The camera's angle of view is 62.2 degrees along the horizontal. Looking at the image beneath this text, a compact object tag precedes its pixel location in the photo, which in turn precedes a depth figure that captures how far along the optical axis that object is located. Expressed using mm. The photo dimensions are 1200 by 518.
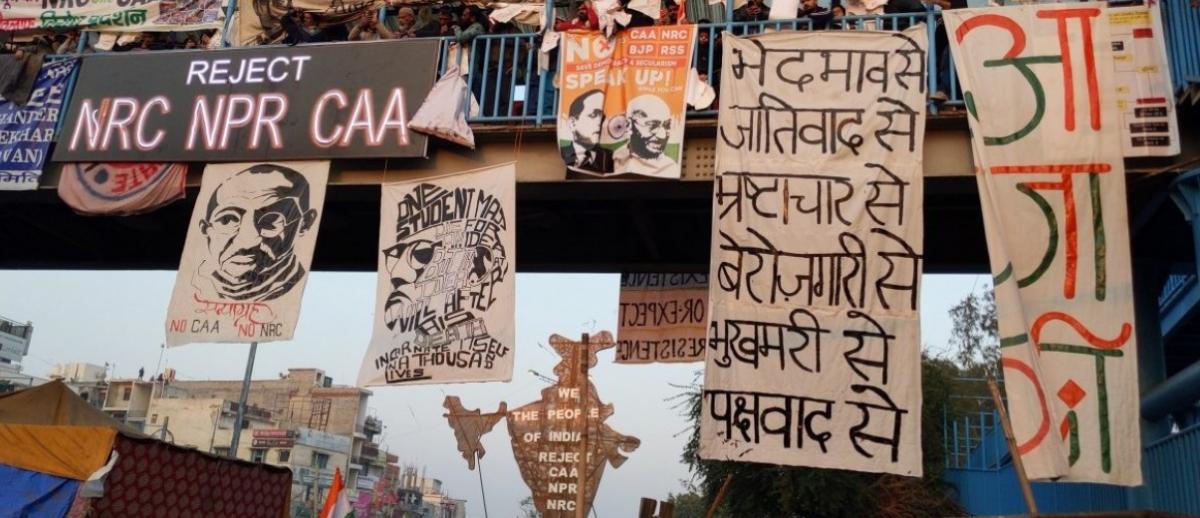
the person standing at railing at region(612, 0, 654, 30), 9844
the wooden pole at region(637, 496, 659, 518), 9805
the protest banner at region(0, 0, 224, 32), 11938
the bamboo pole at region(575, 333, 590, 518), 10430
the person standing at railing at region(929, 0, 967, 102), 9250
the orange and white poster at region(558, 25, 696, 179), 9266
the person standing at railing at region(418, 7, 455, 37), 11156
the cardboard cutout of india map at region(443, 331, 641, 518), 10836
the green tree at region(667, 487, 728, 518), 45000
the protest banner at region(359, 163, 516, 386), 9227
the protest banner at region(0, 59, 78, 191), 10781
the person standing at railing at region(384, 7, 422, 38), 11469
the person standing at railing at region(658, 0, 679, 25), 10086
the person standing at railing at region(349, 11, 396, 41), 11539
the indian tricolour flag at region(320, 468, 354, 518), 13633
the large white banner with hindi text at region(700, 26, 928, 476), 7977
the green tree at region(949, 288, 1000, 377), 35250
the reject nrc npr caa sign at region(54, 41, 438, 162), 10172
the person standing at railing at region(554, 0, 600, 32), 9938
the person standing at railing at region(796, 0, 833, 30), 9492
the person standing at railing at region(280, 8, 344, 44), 11000
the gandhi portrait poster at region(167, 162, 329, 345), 9789
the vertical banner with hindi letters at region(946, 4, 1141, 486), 7609
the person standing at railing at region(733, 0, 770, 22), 10375
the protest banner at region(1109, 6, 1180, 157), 8141
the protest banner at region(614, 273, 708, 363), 11875
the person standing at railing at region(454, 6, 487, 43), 10578
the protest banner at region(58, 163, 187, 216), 10469
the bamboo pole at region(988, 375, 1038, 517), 7109
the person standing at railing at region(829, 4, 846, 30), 9516
